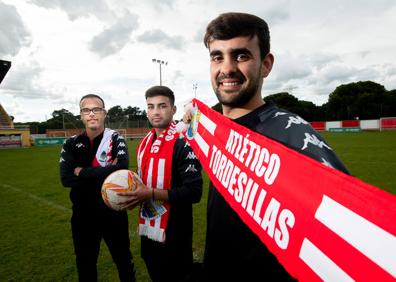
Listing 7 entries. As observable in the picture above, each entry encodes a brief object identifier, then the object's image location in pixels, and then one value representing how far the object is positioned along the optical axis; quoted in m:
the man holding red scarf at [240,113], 1.32
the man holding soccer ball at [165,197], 2.67
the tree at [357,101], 62.88
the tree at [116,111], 99.94
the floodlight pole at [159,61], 43.33
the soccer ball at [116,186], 2.61
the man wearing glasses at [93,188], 3.13
